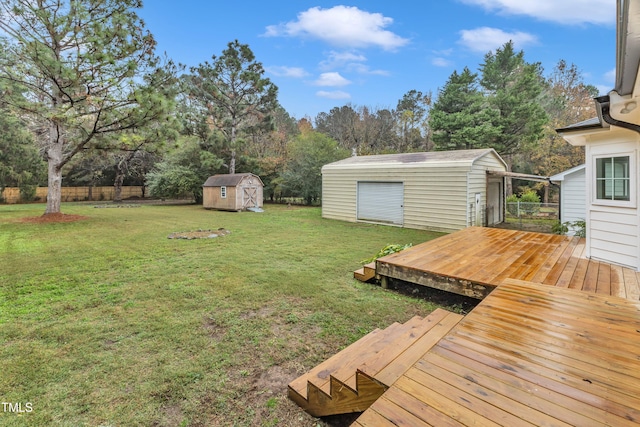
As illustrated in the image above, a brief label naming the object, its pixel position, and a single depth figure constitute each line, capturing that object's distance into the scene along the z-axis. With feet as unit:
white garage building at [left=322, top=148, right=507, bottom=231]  28.55
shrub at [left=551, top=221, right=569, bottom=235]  23.53
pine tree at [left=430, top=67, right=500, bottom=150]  52.34
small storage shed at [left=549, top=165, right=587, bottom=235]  27.50
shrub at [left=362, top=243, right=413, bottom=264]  17.49
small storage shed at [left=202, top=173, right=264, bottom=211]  49.78
